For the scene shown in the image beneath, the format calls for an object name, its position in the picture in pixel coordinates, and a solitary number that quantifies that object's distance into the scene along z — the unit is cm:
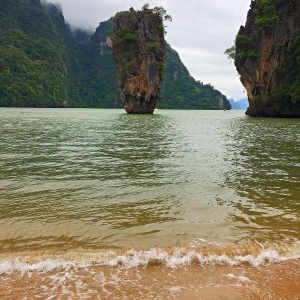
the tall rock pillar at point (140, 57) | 5888
